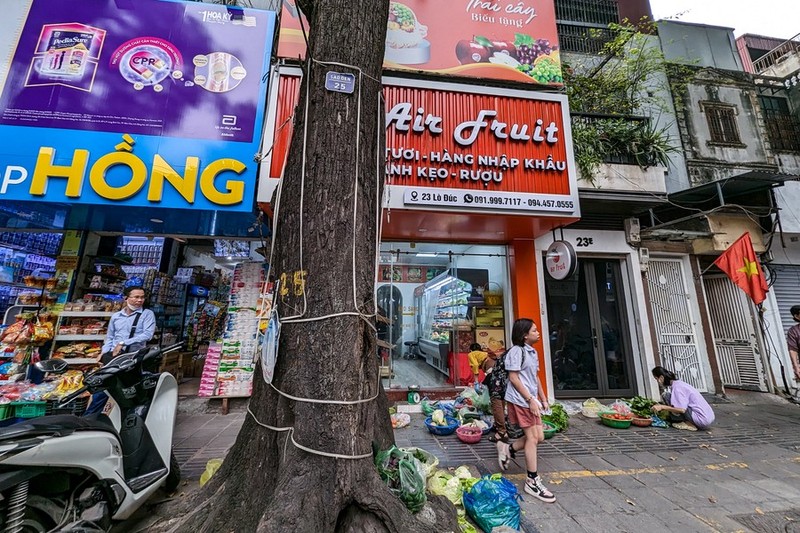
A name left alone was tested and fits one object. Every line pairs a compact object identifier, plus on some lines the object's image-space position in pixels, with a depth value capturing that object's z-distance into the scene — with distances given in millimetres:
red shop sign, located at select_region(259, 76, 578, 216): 5336
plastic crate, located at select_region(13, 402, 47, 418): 3785
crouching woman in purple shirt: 5125
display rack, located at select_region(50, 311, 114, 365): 5116
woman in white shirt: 3226
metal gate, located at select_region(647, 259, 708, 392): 7371
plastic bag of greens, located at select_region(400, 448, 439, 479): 2869
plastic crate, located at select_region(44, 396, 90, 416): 3067
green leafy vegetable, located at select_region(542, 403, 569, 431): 5133
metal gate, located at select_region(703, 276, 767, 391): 7629
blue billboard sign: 4781
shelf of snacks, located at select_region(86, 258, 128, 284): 5961
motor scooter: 1751
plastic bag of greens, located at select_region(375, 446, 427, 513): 2123
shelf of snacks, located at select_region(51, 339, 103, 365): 5070
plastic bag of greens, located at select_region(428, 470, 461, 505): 2787
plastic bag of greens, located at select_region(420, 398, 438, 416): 5699
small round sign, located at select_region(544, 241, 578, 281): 5754
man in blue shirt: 4016
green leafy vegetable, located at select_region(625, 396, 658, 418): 5658
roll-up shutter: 8227
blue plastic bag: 2531
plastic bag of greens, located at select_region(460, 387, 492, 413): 5625
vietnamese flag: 6434
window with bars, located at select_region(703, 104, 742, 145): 8945
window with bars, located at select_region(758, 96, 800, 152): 9241
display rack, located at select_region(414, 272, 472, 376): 7219
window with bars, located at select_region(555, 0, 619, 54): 9445
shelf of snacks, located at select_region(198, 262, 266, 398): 5660
